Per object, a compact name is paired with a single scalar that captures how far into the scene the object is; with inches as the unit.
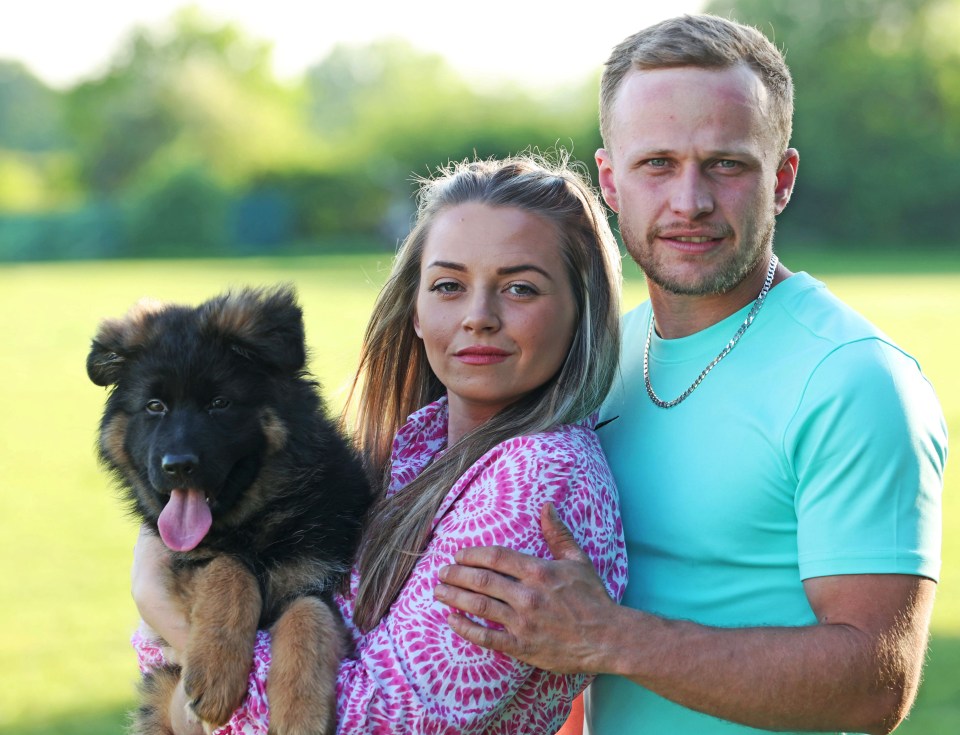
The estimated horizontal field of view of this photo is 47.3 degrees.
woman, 102.3
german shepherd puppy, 128.8
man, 100.0
